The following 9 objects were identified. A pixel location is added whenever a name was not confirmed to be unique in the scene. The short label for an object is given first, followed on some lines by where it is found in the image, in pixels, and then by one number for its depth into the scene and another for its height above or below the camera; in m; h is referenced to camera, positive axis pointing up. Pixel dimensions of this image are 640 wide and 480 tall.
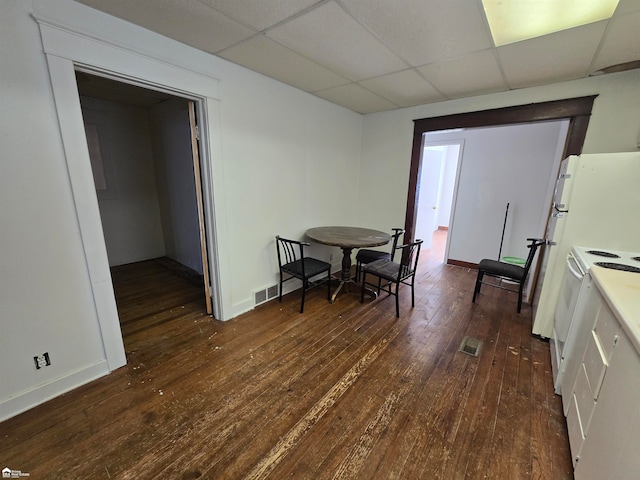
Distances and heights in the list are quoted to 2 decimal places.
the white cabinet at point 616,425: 0.87 -0.86
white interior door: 5.35 -0.13
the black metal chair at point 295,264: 2.76 -0.91
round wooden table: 2.77 -0.61
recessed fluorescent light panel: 1.46 +1.01
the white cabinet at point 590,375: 1.18 -0.90
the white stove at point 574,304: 1.60 -0.77
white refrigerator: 1.91 -0.13
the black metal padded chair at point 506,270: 2.75 -0.91
